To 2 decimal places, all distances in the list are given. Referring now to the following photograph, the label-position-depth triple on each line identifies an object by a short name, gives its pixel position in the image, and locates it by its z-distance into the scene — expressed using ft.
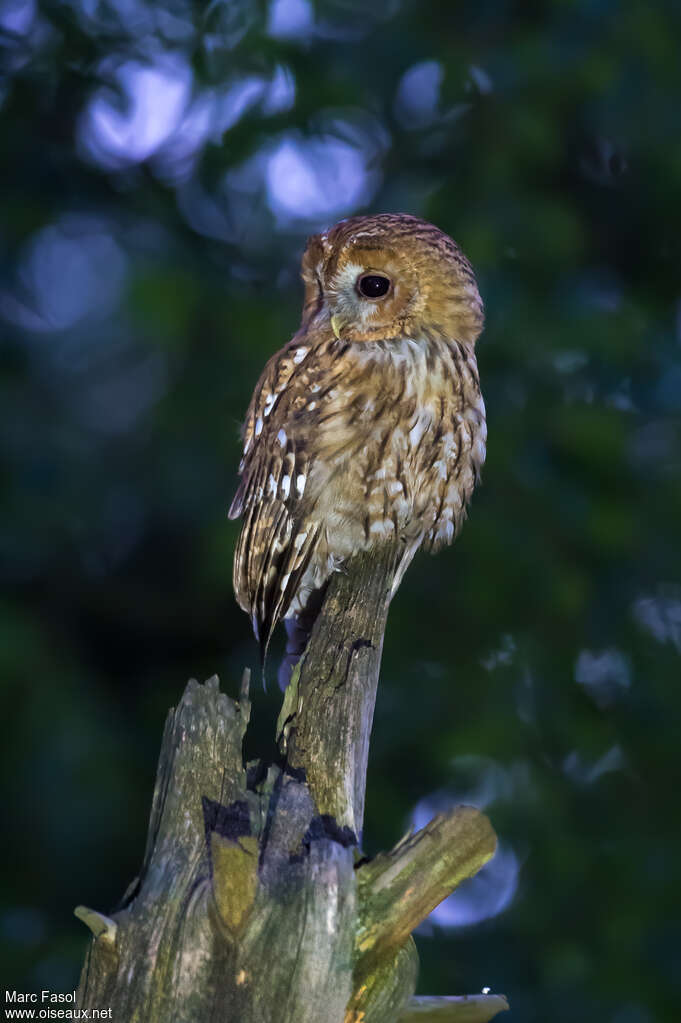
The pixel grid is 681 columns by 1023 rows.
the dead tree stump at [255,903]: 42.93
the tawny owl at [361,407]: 44.09
